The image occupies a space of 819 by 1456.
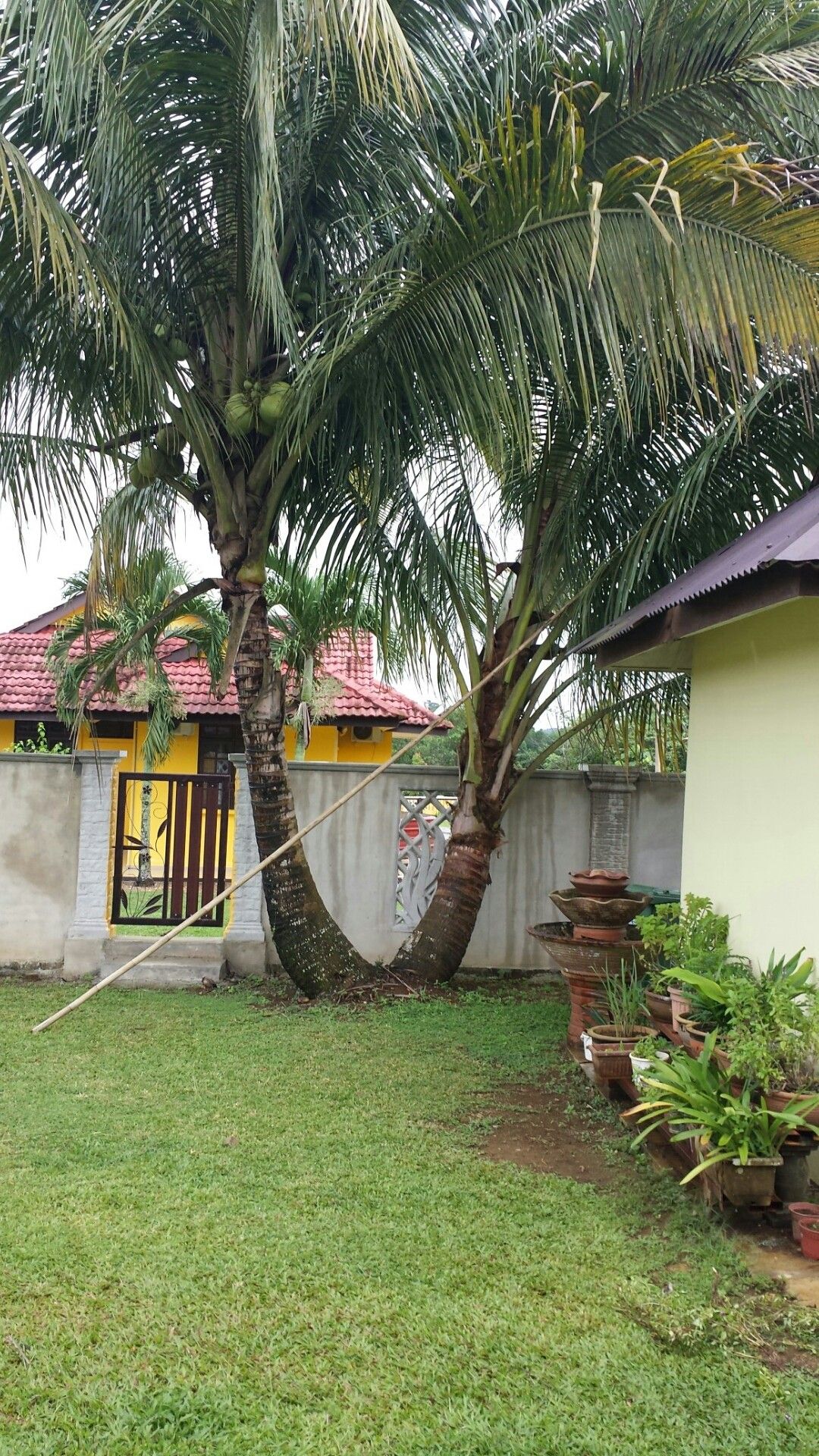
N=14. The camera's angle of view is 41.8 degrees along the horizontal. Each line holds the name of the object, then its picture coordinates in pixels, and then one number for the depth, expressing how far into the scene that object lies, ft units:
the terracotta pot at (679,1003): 15.05
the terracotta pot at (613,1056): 16.92
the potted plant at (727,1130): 11.93
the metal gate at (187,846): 27.58
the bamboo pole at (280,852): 16.58
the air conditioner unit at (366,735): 58.80
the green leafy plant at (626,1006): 17.28
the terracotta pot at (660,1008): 16.61
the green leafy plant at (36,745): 52.01
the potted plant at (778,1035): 12.03
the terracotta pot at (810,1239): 11.27
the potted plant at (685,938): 15.19
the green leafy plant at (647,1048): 14.82
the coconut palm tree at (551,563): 20.72
